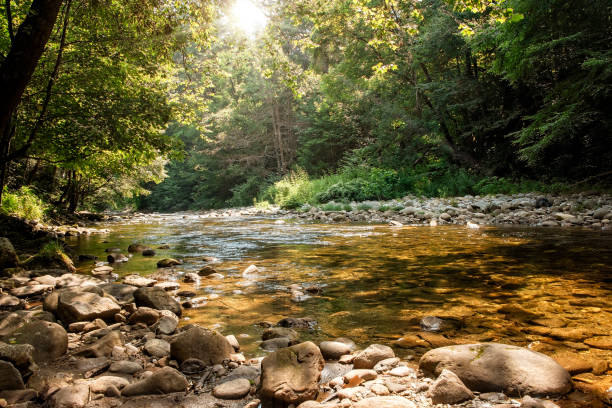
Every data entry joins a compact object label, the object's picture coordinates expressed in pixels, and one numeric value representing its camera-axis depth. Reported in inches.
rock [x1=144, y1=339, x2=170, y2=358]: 100.9
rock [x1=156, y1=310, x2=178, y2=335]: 116.0
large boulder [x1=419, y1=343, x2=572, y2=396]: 75.5
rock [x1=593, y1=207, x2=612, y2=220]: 307.6
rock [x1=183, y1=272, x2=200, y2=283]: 188.2
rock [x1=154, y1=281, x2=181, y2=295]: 170.6
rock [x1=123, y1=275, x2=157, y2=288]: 179.2
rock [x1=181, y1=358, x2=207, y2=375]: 91.9
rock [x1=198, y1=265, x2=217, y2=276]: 202.1
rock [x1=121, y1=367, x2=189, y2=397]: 79.6
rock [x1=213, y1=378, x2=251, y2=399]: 78.9
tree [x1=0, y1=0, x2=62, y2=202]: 132.6
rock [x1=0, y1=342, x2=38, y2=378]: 82.3
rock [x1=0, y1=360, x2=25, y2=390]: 76.1
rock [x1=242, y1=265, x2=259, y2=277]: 200.8
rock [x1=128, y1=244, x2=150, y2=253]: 300.0
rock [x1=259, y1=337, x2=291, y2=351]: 104.7
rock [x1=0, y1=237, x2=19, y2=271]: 198.8
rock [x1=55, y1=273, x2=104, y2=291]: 172.4
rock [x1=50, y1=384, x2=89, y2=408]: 72.7
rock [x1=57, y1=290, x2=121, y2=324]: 123.6
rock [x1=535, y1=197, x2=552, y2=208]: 383.9
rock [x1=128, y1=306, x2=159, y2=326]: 127.0
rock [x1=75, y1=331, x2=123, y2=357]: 99.3
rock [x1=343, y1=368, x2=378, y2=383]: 83.4
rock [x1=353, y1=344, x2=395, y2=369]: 90.0
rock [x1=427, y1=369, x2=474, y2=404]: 73.2
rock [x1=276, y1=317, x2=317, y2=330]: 120.7
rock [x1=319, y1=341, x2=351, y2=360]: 96.8
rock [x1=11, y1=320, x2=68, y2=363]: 96.9
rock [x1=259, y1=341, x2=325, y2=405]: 75.5
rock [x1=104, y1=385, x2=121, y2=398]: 78.2
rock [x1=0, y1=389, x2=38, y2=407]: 73.0
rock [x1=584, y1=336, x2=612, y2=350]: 95.3
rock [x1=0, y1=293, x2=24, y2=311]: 139.0
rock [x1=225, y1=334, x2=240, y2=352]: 104.5
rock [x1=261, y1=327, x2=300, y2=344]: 110.0
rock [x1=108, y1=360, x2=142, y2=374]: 90.8
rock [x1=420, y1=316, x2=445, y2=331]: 113.7
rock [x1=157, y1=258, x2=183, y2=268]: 231.0
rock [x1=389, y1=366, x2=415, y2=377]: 85.5
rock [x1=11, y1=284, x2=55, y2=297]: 156.9
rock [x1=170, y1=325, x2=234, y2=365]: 95.7
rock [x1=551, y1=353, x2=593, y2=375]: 84.1
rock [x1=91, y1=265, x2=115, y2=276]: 206.9
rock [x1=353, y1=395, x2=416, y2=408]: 68.4
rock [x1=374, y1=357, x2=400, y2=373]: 88.1
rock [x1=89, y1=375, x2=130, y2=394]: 79.3
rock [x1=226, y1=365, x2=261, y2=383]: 87.5
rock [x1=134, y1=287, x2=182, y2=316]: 137.4
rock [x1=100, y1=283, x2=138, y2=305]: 150.3
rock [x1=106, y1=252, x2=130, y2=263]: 254.7
